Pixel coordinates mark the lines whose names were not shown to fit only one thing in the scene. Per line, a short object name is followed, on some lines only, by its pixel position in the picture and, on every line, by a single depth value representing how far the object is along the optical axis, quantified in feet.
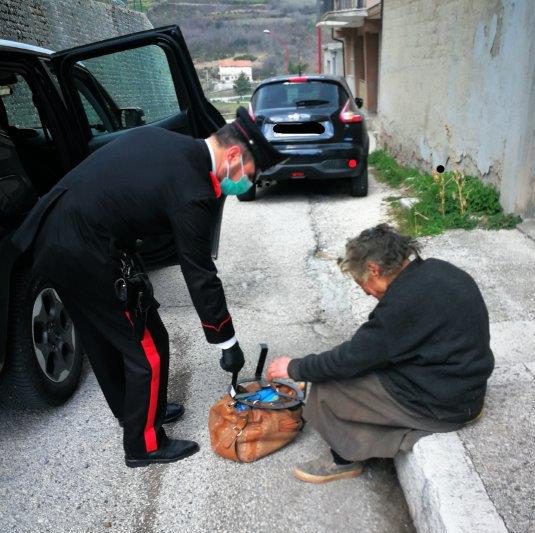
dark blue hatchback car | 22.18
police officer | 6.93
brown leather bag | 8.32
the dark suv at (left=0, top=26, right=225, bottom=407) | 8.97
